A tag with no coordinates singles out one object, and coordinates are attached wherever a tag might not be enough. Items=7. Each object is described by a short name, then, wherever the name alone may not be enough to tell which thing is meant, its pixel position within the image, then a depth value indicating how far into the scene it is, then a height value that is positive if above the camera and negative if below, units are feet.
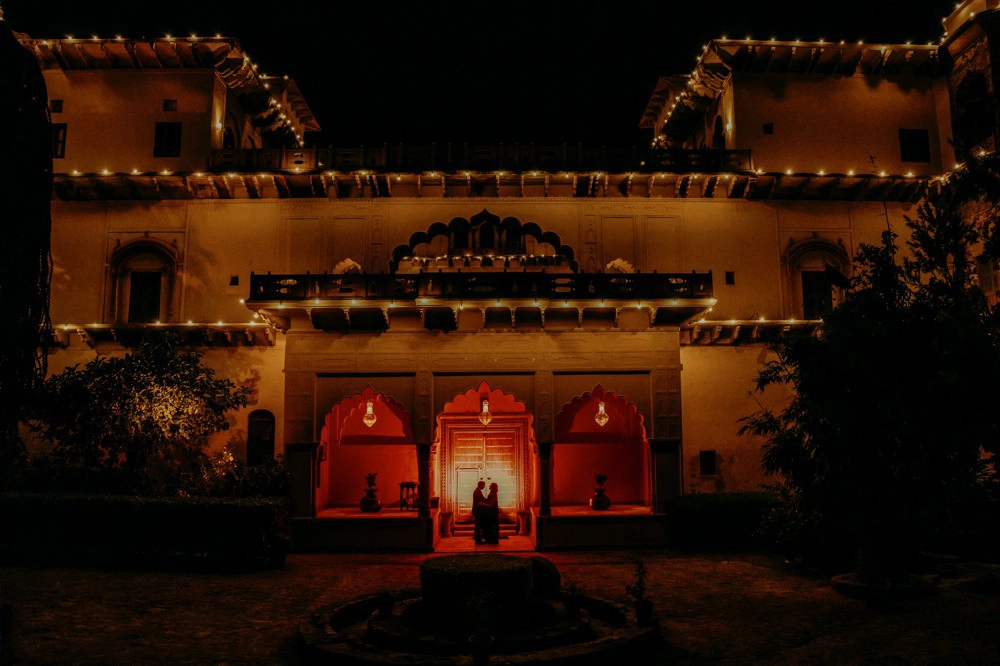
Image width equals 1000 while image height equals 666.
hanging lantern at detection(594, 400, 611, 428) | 52.22 +2.58
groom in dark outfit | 53.52 -3.96
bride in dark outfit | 53.36 -4.82
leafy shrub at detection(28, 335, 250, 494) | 50.78 +3.30
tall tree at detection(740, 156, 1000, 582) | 27.53 +1.87
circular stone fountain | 25.35 -6.64
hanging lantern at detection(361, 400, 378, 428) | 53.06 +2.81
